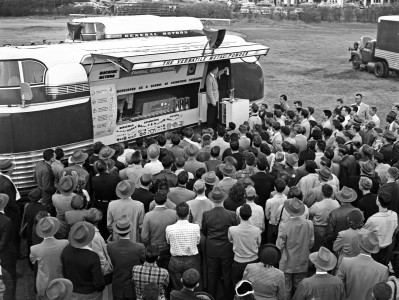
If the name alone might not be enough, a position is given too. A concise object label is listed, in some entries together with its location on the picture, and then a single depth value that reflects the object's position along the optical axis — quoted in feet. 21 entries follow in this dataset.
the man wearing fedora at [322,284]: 18.22
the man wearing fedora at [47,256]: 20.03
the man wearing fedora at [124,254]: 20.40
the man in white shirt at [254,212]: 23.38
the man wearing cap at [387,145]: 31.73
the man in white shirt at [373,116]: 41.92
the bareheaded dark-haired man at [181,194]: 25.22
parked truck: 79.82
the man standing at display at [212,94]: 45.24
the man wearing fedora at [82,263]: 19.39
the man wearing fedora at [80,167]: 28.27
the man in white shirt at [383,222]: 22.71
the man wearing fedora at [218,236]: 22.85
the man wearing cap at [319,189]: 25.80
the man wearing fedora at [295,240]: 22.24
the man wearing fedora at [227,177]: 26.30
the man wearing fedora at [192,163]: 29.43
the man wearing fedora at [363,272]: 19.01
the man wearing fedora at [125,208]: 23.72
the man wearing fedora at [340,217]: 23.07
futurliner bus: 31.96
